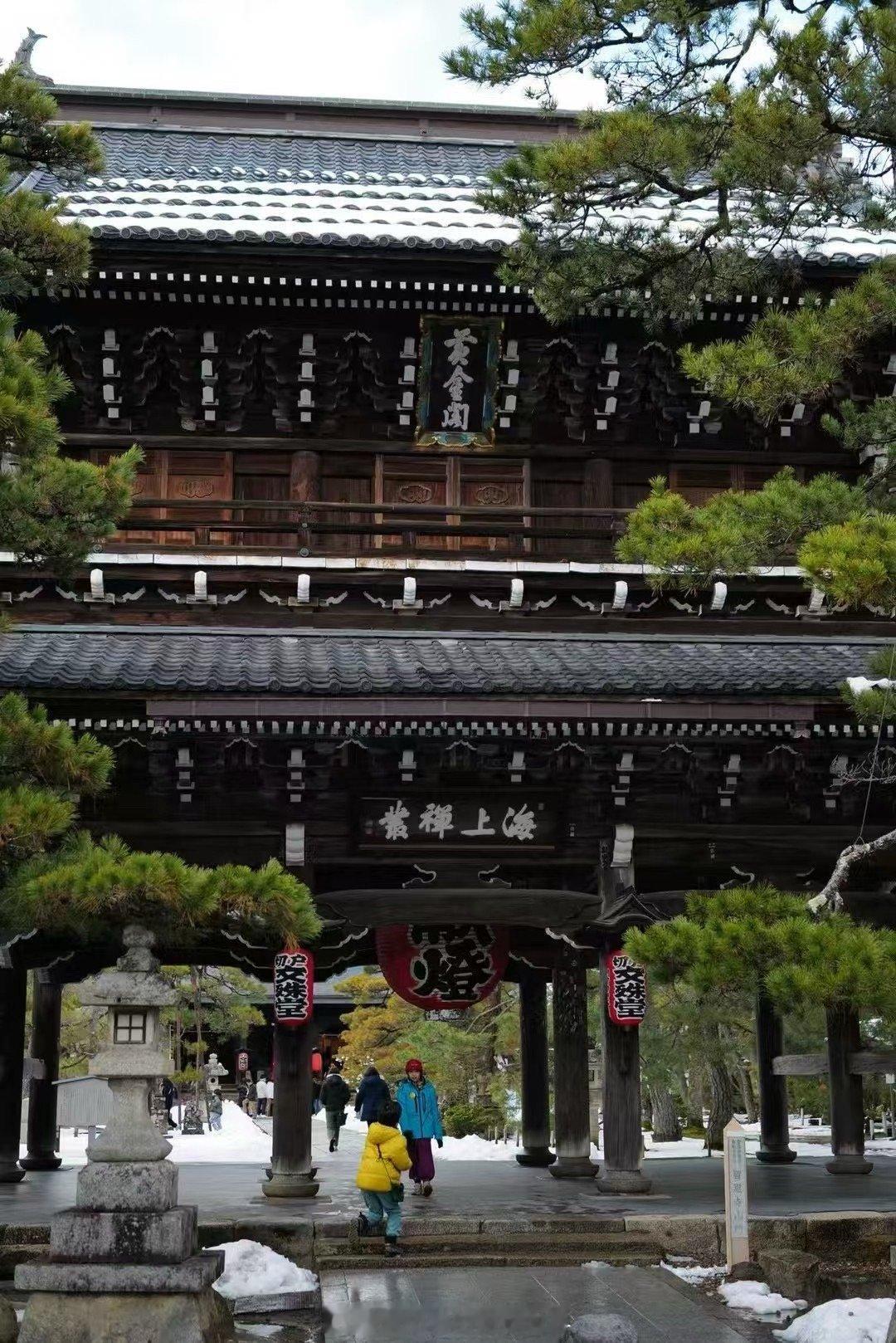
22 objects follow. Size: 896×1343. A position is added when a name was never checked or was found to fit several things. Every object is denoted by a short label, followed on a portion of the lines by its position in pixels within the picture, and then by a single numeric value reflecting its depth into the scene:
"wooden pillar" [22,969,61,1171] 17.42
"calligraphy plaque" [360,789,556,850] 13.04
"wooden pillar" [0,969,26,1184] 15.84
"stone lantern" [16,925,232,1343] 8.15
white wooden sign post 10.74
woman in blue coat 13.50
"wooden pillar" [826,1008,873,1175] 16.00
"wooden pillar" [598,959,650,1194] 12.98
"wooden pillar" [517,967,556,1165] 18.94
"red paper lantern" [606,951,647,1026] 12.96
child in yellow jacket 10.92
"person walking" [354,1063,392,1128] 13.81
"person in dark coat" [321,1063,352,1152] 23.25
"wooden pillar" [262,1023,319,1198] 12.71
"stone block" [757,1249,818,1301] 10.14
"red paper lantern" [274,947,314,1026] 12.66
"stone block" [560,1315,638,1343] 7.19
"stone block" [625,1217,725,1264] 11.38
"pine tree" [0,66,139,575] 9.24
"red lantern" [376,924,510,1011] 15.05
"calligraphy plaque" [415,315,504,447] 13.78
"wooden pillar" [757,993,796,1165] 18.55
